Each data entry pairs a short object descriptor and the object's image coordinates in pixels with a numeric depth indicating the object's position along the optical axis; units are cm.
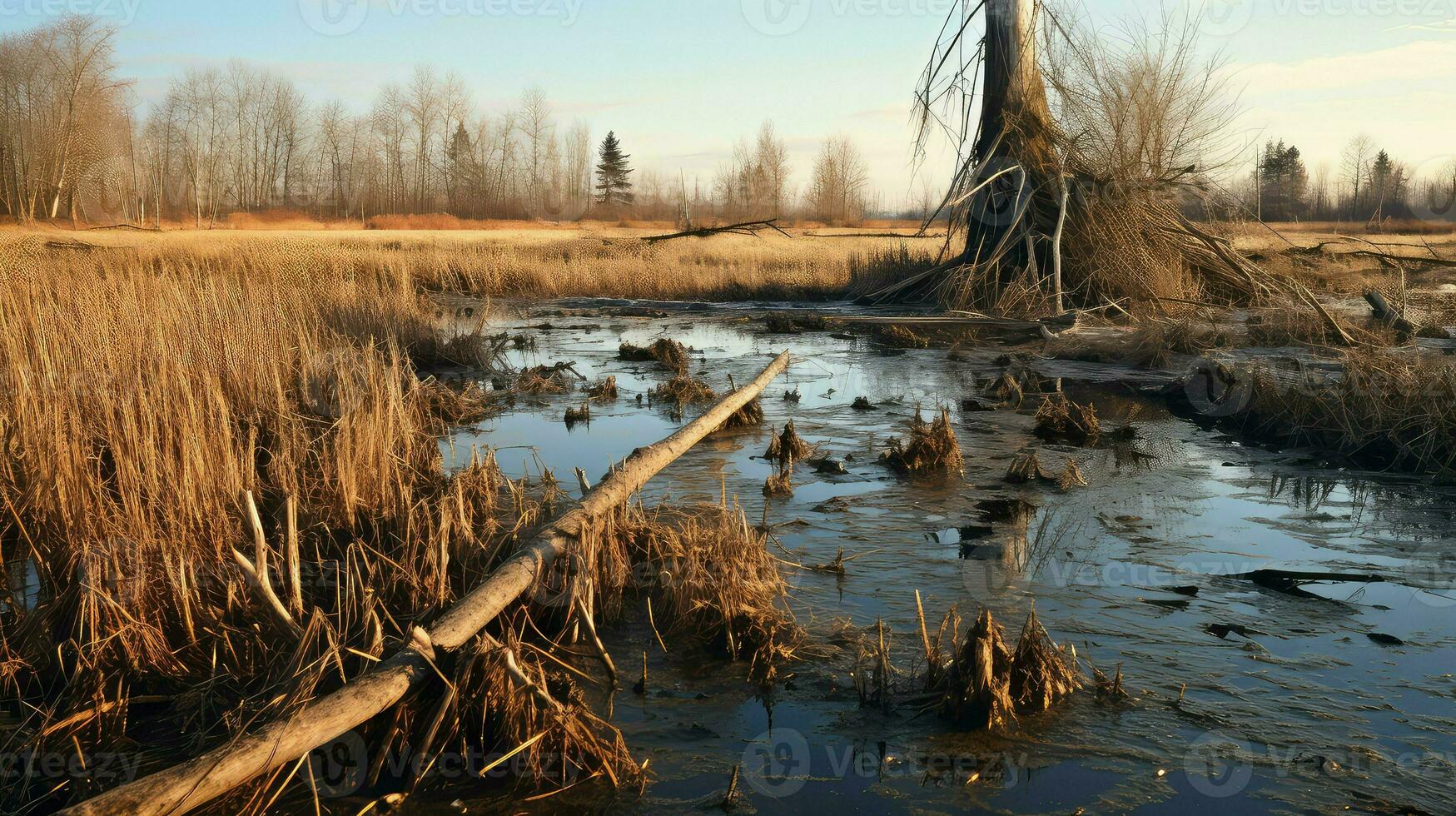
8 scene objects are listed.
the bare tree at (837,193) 8238
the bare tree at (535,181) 8731
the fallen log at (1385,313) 1313
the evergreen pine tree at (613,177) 9081
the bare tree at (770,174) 7906
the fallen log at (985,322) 1467
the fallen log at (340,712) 263
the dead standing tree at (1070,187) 1516
